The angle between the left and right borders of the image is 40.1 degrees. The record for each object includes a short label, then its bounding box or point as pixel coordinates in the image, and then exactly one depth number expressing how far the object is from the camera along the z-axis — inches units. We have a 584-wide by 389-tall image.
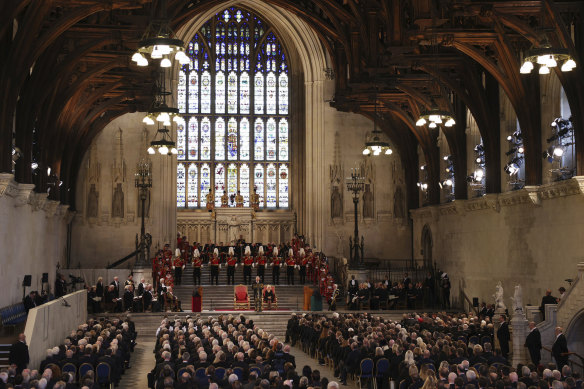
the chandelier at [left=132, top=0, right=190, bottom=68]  589.3
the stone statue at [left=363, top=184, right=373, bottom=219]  1797.5
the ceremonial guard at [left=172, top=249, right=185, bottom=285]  1536.7
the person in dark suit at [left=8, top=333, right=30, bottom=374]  713.0
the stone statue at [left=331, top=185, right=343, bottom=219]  1798.7
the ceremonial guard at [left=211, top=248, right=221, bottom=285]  1530.4
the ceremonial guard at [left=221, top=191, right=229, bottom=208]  1861.5
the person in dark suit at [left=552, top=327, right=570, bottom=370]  804.6
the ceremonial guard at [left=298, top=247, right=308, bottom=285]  1560.0
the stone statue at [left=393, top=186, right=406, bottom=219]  1795.0
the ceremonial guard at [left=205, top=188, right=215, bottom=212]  1849.5
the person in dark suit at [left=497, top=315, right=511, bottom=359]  943.7
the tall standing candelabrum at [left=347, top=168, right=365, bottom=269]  1491.5
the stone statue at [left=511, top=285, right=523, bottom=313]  951.3
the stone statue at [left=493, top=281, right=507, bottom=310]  1088.6
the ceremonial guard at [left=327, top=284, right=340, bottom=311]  1395.2
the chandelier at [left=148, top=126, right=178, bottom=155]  1095.6
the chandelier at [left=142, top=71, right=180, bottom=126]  920.3
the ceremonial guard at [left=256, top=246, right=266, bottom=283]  1537.9
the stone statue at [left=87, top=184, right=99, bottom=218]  1738.4
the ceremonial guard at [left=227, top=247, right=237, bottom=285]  1529.3
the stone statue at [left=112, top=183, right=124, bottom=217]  1748.9
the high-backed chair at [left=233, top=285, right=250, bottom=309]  1413.6
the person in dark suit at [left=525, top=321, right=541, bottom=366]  861.8
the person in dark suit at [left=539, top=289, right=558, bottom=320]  974.1
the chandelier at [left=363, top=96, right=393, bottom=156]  1202.6
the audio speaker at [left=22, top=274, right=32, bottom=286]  1044.8
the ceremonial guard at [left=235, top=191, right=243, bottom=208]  1857.8
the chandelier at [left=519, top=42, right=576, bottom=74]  650.8
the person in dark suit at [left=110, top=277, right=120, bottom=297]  1374.3
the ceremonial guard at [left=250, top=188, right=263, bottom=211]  1861.5
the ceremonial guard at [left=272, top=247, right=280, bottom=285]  1544.0
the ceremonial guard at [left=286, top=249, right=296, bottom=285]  1555.1
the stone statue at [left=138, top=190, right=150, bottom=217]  1755.7
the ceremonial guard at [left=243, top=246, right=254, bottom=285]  1545.3
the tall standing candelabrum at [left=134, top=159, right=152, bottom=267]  1441.9
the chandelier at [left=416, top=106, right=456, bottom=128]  951.6
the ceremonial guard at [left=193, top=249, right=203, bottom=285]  1531.7
